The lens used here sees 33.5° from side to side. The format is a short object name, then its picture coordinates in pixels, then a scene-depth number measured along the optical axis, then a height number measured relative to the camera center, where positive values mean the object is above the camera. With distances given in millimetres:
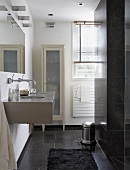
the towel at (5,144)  1787 -529
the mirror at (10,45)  2221 +433
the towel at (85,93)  4891 -269
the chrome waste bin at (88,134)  3850 -943
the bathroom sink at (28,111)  1992 -274
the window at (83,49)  5070 +756
